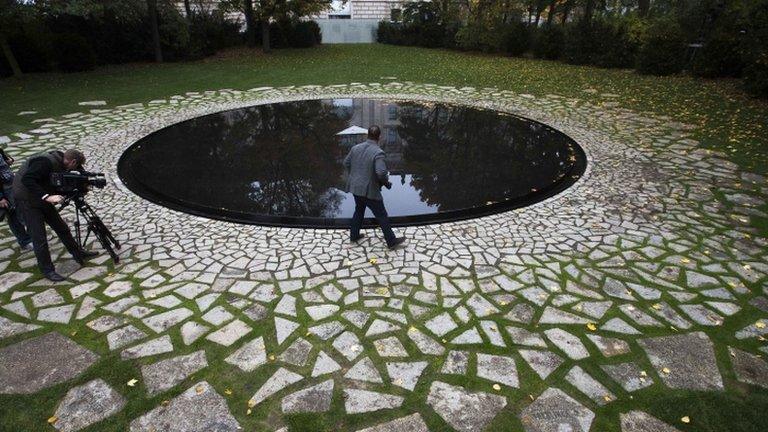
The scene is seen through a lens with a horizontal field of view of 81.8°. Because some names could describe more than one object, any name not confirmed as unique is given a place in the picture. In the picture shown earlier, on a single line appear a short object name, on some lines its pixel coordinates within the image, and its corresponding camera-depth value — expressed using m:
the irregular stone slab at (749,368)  4.24
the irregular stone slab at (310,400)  3.95
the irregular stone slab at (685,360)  4.23
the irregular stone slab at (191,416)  3.78
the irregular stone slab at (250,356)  4.43
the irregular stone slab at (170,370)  4.20
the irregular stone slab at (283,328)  4.79
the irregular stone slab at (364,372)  4.27
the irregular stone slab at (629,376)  4.19
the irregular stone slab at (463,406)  3.83
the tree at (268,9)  25.25
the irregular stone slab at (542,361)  4.35
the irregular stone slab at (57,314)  5.10
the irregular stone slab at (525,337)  4.69
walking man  6.05
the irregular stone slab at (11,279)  5.70
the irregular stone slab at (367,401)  3.96
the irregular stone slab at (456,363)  4.35
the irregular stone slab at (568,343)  4.55
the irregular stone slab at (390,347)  4.56
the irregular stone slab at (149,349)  4.57
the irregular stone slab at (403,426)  3.77
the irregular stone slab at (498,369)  4.25
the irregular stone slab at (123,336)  4.71
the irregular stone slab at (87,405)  3.84
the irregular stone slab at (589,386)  4.05
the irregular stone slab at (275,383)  4.06
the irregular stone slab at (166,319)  4.95
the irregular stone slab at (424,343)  4.59
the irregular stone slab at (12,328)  4.91
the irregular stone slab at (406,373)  4.21
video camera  5.55
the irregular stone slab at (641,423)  3.78
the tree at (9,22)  15.71
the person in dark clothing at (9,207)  6.09
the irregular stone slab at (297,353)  4.48
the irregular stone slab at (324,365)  4.35
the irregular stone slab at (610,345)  4.58
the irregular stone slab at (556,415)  3.80
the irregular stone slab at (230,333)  4.75
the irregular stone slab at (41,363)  4.26
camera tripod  5.87
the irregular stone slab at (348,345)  4.56
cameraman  5.34
